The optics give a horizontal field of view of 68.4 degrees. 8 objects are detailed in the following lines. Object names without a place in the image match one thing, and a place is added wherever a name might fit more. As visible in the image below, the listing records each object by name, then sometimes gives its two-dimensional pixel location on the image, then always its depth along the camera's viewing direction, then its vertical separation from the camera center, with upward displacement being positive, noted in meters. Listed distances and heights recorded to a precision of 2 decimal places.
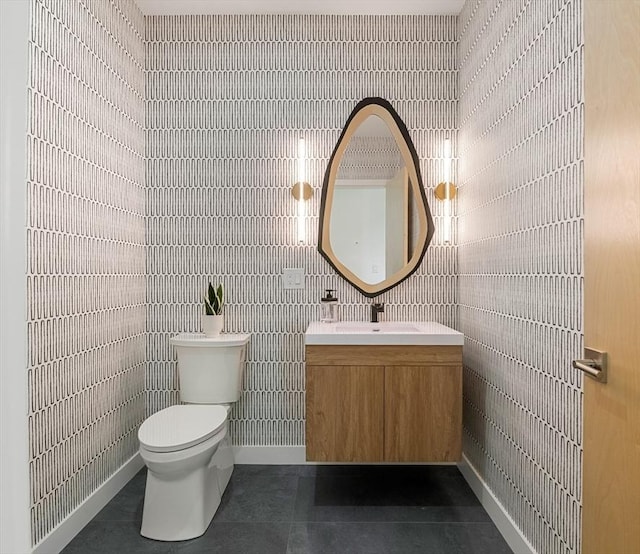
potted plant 2.63 -0.23
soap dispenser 2.69 -0.21
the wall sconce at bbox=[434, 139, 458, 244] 2.73 +0.47
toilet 1.90 -0.85
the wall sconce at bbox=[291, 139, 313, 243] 2.72 +0.47
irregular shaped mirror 2.71 +0.42
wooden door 1.04 +0.00
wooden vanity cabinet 2.21 -0.61
